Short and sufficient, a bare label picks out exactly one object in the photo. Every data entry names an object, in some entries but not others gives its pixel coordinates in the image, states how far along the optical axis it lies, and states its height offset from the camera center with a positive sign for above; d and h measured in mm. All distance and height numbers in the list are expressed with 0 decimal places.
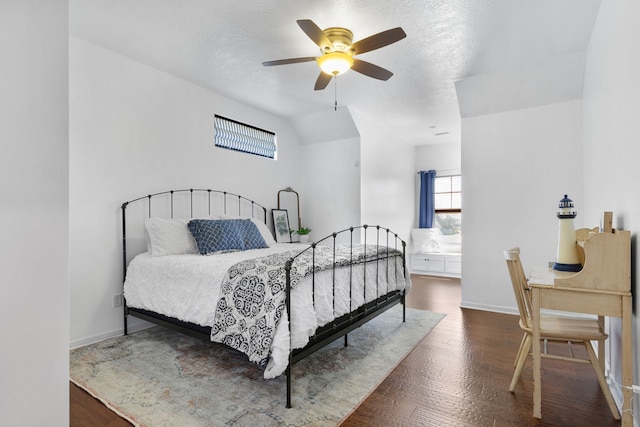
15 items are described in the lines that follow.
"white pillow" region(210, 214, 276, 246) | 3998 -260
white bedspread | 2037 -633
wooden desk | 1633 -506
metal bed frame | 2213 -854
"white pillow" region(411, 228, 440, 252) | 6832 -593
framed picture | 5050 -228
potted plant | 5262 -360
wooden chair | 1906 -708
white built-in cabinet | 6406 -1050
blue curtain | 7055 +222
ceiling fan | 2340 +1229
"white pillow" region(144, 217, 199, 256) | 3162 -266
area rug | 1922 -1178
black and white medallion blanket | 2000 -581
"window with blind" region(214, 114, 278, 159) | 4352 +1023
